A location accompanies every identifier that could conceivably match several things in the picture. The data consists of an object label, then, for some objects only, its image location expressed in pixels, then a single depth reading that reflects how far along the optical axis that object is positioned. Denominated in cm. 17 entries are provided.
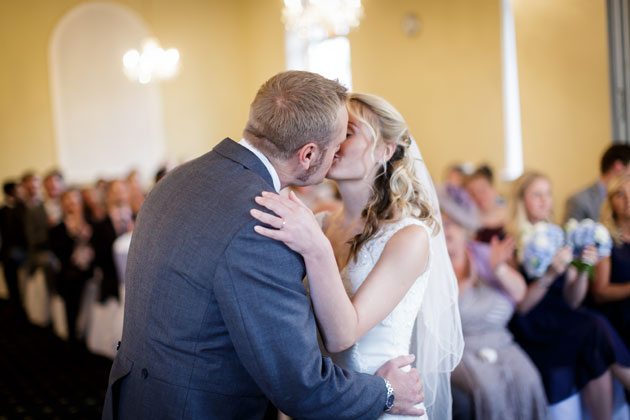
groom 144
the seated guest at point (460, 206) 336
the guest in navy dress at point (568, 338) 313
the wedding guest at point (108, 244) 515
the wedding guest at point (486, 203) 489
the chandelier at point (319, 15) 851
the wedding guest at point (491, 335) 295
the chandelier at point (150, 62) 1009
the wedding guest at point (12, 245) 717
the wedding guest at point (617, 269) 347
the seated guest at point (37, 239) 652
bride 156
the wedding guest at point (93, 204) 587
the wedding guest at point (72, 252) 559
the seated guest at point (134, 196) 566
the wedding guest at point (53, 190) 653
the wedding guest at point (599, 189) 473
